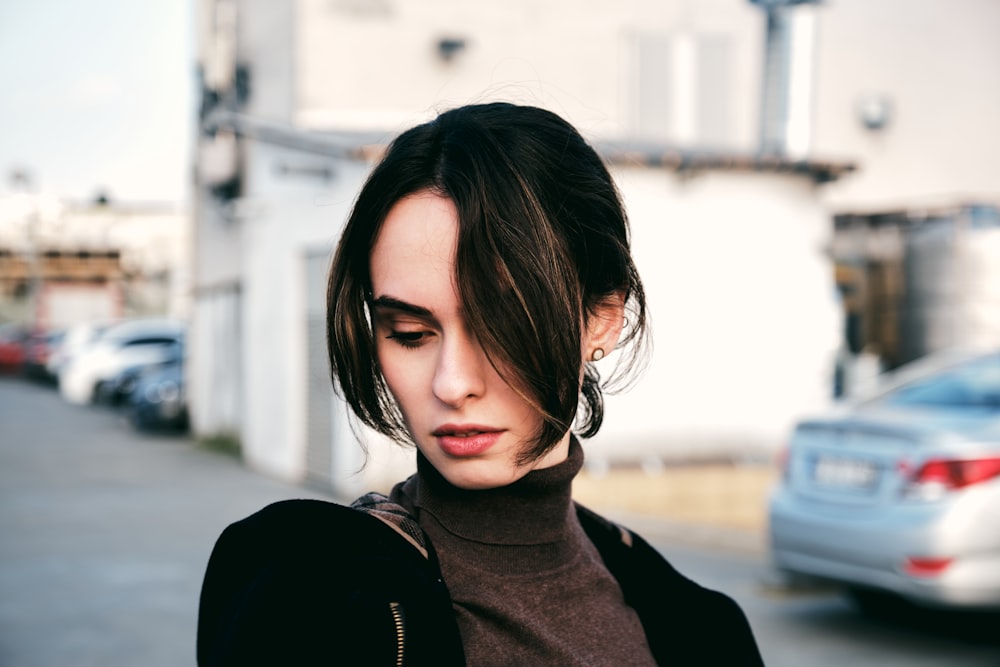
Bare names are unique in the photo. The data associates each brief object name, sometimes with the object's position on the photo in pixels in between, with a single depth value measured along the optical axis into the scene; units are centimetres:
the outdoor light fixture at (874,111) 2138
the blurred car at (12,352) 3719
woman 120
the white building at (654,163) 1255
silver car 565
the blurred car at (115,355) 2794
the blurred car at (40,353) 3456
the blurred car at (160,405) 2106
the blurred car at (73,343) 3133
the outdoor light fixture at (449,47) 1947
